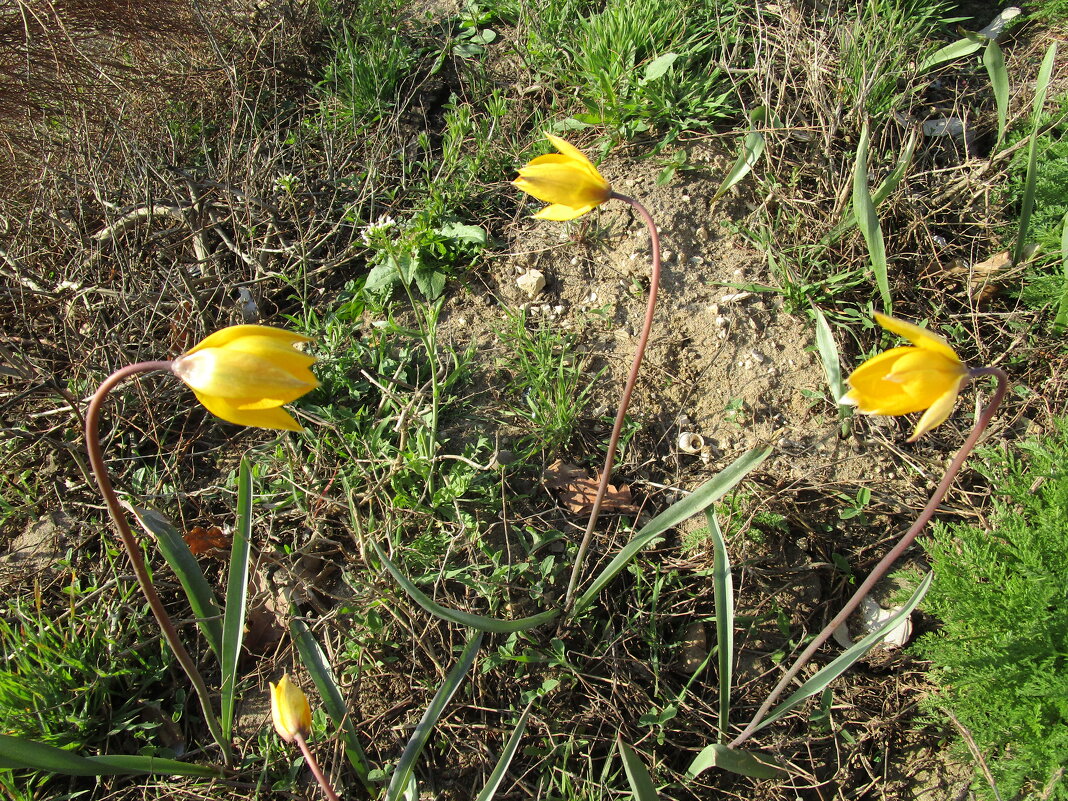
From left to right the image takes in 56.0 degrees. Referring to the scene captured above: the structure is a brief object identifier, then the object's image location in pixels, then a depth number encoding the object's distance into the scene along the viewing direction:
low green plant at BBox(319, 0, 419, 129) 0.76
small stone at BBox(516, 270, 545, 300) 0.61
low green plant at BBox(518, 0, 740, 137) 0.66
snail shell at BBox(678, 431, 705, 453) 0.56
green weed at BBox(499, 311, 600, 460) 0.55
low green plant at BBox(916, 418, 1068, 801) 0.43
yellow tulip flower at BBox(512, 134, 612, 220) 0.40
